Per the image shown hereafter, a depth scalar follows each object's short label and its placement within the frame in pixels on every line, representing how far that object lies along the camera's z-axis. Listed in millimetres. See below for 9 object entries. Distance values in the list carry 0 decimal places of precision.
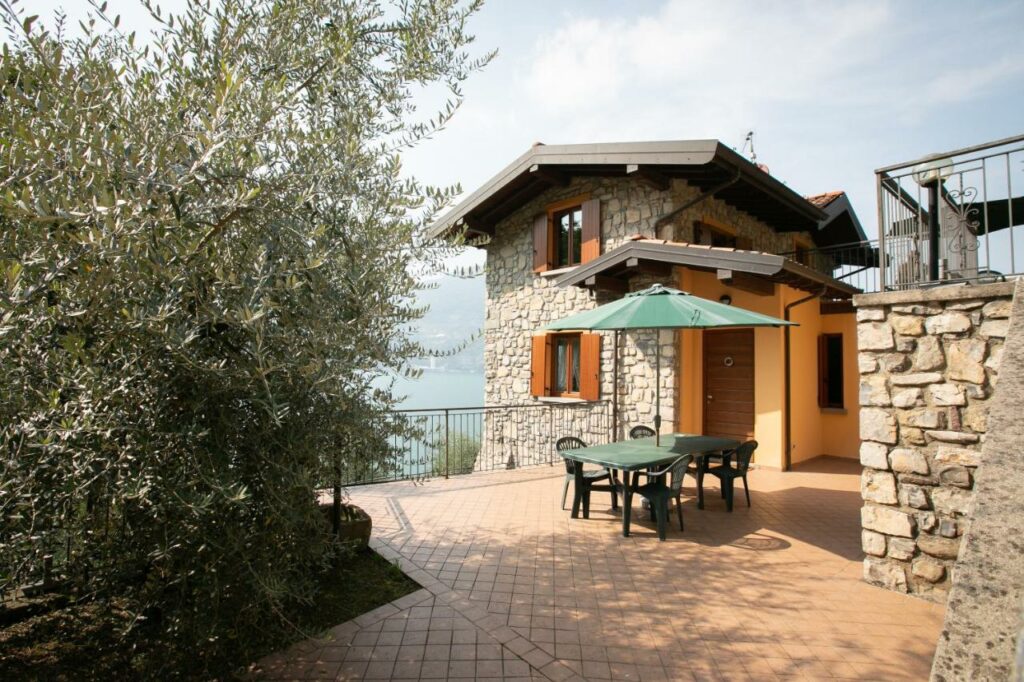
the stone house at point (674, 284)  8133
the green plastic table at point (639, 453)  4941
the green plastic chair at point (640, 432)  6996
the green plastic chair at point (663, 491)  4824
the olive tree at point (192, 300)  1562
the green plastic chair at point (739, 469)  5562
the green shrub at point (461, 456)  8509
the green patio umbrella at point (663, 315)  4941
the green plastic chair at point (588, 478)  5480
